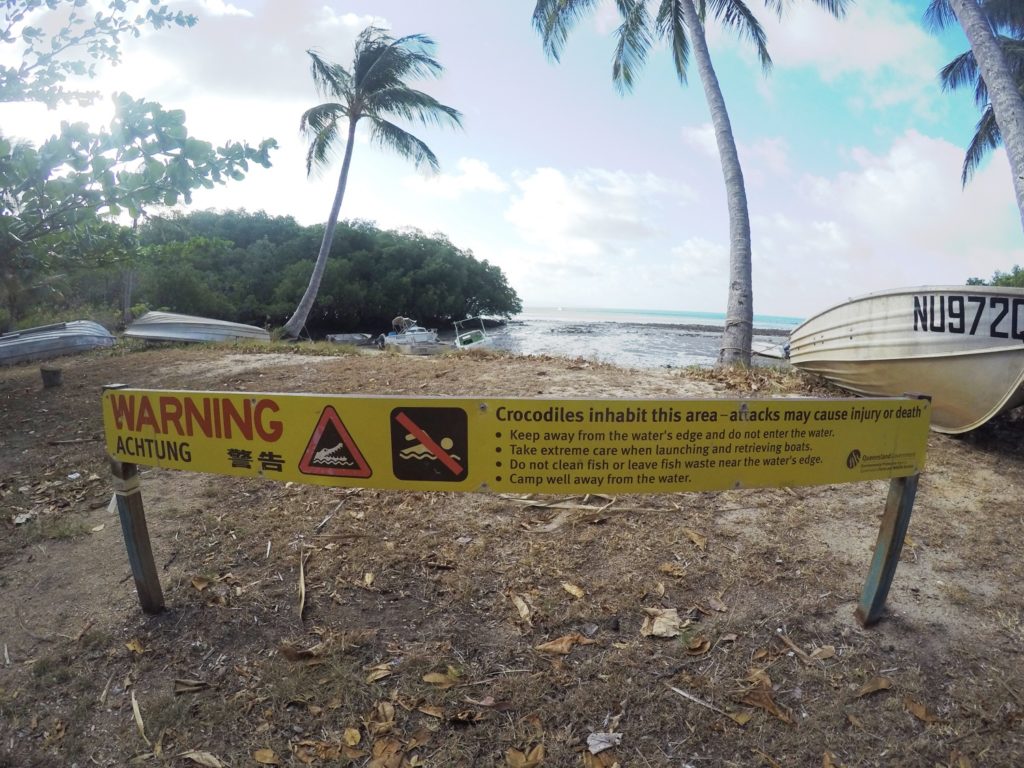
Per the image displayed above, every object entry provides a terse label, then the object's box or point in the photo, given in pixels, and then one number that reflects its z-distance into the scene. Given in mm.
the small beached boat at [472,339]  21491
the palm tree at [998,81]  7281
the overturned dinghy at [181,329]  14945
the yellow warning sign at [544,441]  2004
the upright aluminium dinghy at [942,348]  4527
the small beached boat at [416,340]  19719
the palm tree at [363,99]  18547
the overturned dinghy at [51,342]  12250
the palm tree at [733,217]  9164
